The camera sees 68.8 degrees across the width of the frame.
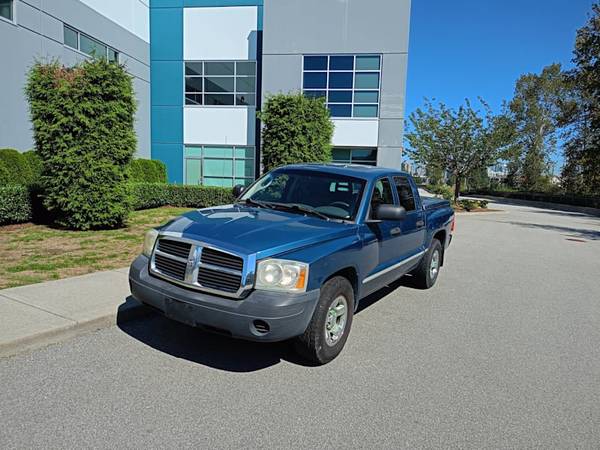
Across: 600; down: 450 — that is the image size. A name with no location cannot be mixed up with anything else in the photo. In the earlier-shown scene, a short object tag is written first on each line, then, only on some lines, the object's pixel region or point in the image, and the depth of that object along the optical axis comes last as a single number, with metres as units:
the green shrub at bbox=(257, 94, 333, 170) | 15.73
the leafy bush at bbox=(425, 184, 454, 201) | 25.02
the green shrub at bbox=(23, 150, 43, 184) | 13.02
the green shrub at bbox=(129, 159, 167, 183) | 19.55
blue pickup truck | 3.49
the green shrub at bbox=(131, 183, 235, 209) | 16.71
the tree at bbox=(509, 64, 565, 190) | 50.53
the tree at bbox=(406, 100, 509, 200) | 25.44
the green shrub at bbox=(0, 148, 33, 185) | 12.43
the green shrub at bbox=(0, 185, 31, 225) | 9.75
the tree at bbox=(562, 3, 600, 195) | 29.62
